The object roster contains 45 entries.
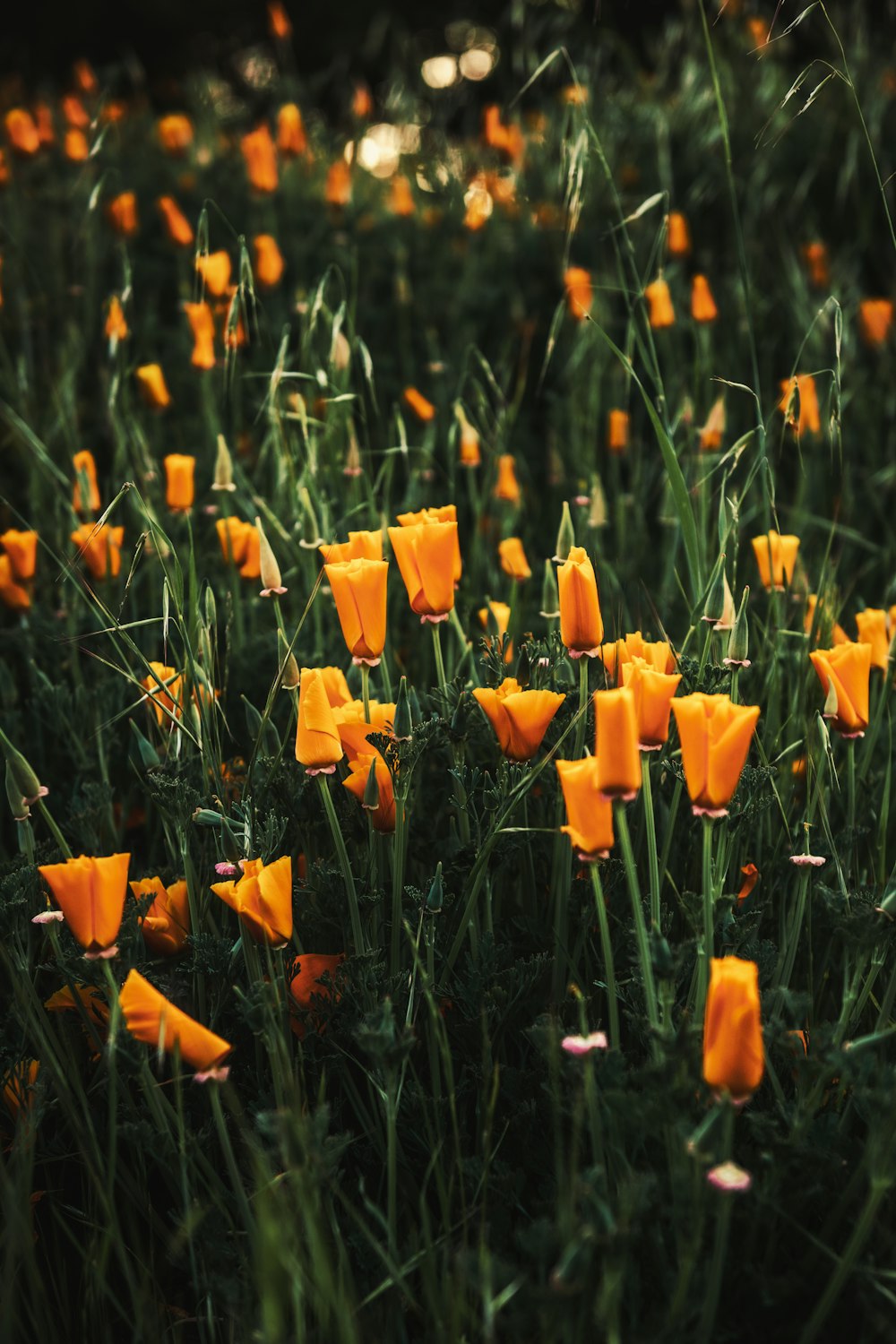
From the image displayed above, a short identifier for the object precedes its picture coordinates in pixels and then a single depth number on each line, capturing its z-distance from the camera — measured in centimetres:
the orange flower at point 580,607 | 128
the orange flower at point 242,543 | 199
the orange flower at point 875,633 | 174
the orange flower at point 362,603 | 132
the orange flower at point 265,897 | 121
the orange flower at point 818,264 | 340
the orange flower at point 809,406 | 253
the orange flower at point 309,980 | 137
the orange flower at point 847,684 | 134
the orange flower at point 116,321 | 224
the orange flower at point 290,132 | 355
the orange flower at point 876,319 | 315
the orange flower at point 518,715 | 127
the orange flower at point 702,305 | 266
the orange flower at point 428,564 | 138
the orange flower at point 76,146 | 368
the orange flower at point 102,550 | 197
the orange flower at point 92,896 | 112
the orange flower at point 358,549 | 138
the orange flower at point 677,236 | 321
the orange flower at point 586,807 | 105
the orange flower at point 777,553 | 173
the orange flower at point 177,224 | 304
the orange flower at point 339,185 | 336
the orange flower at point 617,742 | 101
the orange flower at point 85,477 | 208
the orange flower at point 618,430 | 260
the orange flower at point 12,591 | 202
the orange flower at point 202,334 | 243
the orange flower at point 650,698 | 119
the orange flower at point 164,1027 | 107
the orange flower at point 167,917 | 147
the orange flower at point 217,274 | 245
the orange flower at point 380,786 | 138
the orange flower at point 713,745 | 107
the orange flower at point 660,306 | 276
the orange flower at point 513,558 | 193
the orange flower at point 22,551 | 195
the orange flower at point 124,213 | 298
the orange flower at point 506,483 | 236
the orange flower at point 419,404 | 251
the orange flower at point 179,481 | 207
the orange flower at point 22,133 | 331
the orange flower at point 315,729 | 125
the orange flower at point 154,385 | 252
